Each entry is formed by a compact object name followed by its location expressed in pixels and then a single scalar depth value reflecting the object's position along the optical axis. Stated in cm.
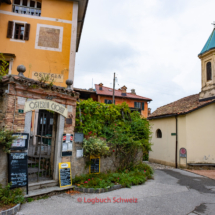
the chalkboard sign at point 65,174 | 640
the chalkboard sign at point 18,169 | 530
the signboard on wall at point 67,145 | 667
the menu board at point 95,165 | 754
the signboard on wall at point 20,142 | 545
